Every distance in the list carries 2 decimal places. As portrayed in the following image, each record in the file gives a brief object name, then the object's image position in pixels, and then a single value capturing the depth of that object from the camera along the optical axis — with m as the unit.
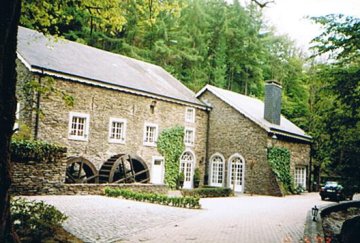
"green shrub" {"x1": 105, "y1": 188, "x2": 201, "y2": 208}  14.05
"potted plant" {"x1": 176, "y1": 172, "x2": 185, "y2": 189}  23.75
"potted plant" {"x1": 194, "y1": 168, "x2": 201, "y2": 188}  25.18
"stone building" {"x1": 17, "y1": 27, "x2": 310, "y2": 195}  18.31
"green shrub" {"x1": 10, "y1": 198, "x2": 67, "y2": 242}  6.07
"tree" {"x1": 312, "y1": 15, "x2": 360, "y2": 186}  8.20
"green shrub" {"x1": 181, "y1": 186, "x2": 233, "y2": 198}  18.45
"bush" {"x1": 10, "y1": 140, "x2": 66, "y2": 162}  13.50
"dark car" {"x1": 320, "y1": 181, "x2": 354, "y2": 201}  21.08
